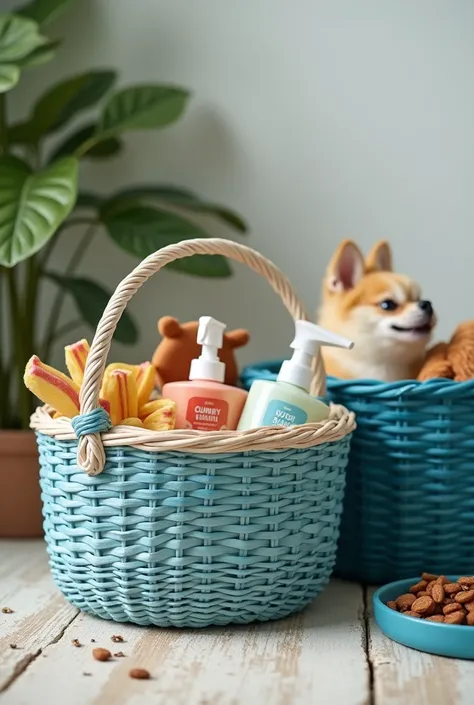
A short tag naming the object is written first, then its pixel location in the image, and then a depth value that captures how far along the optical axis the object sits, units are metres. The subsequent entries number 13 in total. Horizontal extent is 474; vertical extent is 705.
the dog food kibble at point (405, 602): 0.94
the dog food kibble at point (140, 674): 0.82
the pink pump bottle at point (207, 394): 0.97
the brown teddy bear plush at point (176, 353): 1.12
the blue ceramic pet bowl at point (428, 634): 0.88
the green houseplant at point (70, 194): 1.26
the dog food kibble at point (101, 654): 0.86
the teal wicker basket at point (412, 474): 1.07
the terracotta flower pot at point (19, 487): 1.35
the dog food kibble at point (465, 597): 0.92
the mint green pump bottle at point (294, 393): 0.95
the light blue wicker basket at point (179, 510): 0.89
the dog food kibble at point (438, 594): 0.92
